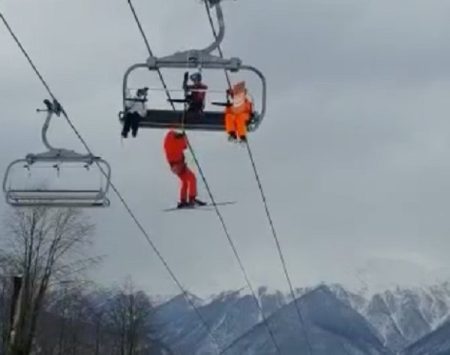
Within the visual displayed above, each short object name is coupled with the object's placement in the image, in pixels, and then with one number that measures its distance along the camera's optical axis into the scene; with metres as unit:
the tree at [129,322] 64.31
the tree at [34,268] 42.44
